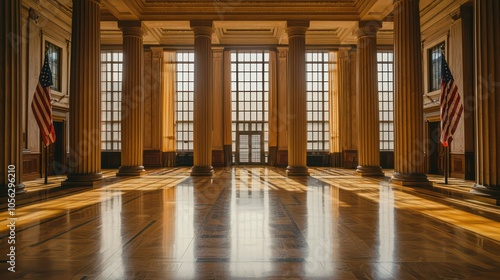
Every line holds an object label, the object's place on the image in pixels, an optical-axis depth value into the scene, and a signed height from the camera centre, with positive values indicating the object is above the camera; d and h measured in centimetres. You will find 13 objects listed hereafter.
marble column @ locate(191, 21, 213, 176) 1560 +202
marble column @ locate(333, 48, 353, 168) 2100 +254
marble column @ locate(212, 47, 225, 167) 2141 +224
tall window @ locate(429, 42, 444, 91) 1645 +364
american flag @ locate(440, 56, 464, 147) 1109 +122
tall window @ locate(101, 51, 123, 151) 2148 +291
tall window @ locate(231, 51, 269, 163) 2261 +286
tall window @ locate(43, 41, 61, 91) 1575 +366
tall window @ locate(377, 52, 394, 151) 2152 +304
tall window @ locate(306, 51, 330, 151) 2233 +283
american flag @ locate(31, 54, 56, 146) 1146 +134
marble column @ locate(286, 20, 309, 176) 1559 +180
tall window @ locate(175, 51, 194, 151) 2231 +284
